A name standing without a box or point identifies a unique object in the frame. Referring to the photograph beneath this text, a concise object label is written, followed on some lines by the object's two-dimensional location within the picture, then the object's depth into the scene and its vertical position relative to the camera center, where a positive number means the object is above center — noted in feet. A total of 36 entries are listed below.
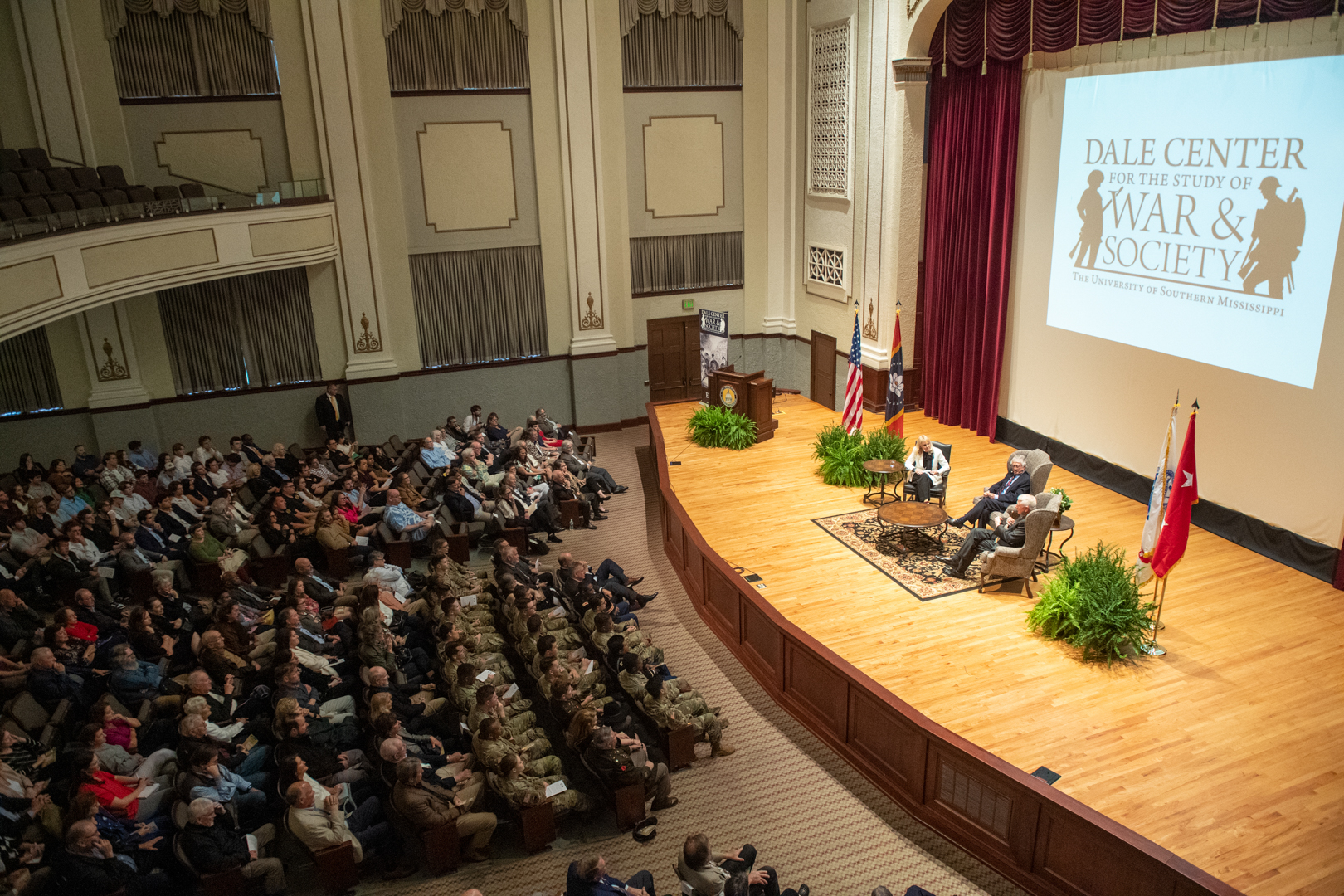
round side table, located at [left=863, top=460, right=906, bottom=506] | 32.01 -11.20
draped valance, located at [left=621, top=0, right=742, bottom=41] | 44.14 +7.00
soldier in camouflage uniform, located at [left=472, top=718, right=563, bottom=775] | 19.53 -11.57
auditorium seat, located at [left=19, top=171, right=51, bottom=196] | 32.58 +0.21
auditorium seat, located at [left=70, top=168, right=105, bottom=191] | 35.45 +0.31
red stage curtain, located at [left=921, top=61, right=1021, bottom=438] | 36.76 -3.36
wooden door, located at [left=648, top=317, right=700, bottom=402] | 49.03 -9.76
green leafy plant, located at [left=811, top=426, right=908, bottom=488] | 35.27 -10.71
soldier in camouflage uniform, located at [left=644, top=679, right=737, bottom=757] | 21.35 -12.05
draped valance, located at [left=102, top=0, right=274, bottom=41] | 38.01 +6.83
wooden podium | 40.47 -9.75
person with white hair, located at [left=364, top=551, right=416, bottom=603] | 27.71 -11.40
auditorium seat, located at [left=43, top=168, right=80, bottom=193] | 33.86 +0.24
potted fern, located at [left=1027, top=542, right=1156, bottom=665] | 23.22 -11.08
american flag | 36.01 -8.92
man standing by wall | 42.47 -10.18
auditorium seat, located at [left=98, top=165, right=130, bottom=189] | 37.24 +0.35
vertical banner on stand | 43.60 -8.07
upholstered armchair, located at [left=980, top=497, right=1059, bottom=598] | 25.73 -10.75
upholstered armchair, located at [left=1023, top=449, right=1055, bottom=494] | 29.40 -9.56
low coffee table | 28.58 -10.60
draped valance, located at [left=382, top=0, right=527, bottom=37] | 41.04 +6.96
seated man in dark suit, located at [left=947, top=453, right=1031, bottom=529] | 28.89 -10.10
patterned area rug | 27.48 -11.91
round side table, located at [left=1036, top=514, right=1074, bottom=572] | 27.78 -11.58
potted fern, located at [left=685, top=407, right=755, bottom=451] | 39.99 -10.97
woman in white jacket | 31.50 -10.10
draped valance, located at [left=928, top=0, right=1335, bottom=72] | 25.82 +3.82
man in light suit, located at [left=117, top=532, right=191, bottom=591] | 29.17 -11.26
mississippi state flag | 35.01 -8.54
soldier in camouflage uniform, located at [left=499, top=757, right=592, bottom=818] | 19.02 -12.07
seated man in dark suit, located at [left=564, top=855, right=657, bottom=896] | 15.72 -11.47
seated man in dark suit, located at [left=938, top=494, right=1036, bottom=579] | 26.55 -10.77
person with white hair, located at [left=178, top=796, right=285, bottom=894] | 17.13 -11.71
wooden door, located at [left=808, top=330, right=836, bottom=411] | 45.70 -9.98
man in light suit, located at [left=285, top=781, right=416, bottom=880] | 17.74 -12.00
